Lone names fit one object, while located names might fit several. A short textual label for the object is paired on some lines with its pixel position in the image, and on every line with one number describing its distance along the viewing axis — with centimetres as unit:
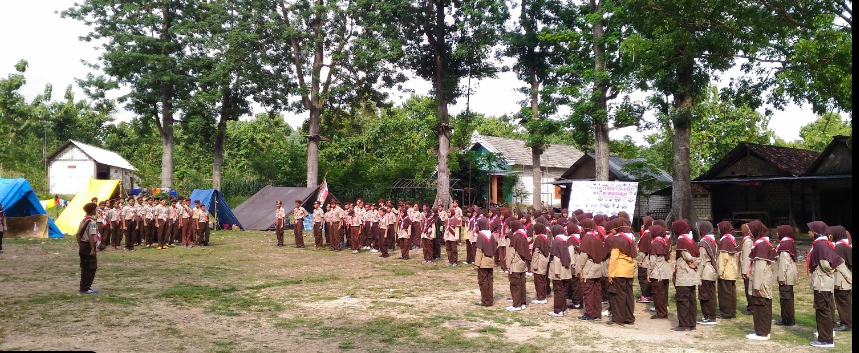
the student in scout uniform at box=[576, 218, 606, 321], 1152
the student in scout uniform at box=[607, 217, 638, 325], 1125
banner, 2120
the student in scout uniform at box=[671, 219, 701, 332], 1069
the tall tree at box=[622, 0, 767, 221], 1836
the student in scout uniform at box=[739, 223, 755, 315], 1130
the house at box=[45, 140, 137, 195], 4331
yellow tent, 2761
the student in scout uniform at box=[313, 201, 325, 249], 2434
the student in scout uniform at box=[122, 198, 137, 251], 2262
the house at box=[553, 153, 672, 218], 3300
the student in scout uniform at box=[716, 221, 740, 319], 1148
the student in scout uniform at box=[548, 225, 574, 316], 1188
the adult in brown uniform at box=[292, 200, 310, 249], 2436
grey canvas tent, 3094
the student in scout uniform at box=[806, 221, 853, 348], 962
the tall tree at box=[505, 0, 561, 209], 3142
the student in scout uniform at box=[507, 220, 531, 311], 1241
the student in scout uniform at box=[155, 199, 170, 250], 2350
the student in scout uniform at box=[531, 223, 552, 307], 1277
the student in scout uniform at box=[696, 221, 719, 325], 1105
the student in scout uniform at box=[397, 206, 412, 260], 2088
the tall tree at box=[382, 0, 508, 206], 3092
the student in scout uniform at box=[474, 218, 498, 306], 1270
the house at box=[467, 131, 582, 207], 4556
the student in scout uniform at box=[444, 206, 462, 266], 1928
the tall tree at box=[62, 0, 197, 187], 3909
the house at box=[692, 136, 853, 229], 2614
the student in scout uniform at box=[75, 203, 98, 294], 1288
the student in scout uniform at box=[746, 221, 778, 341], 1011
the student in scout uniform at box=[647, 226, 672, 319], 1130
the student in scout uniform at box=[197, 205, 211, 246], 2405
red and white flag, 2947
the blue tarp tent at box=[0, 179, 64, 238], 2425
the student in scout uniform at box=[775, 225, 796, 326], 1059
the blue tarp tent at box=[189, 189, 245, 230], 2952
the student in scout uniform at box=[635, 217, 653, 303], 1200
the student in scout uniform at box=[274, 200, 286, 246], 2448
